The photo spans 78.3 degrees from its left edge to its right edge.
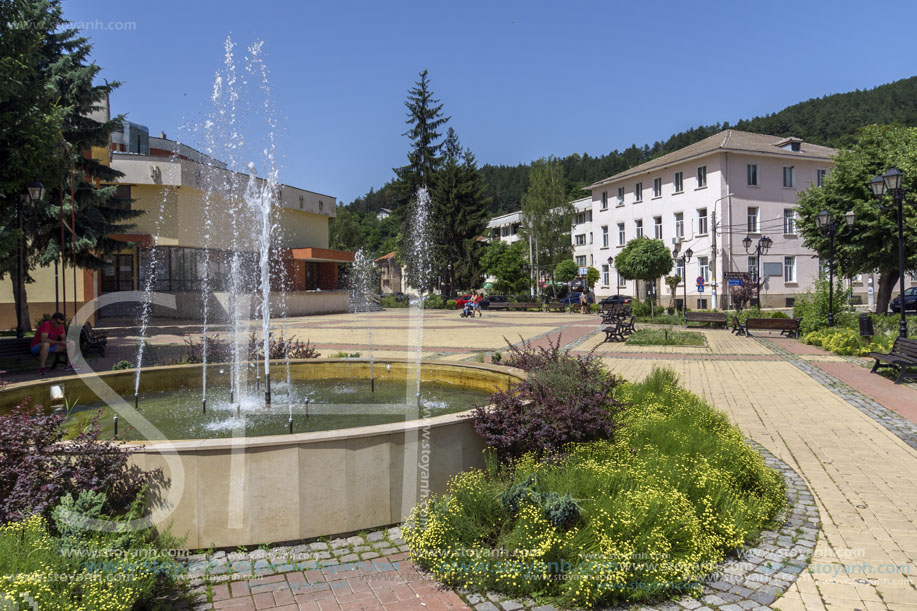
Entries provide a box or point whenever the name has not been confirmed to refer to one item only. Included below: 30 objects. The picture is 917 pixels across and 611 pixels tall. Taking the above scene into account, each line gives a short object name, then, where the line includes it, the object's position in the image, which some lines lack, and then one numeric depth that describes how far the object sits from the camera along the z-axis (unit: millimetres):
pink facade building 38250
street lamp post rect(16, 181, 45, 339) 13270
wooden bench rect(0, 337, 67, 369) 12695
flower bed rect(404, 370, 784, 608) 3439
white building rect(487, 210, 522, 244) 77000
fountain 3922
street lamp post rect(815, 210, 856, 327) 17639
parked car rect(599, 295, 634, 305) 39900
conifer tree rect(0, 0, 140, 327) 18891
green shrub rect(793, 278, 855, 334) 18094
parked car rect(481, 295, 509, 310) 44934
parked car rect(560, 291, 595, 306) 40438
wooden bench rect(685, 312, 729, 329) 22828
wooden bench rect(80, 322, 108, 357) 14703
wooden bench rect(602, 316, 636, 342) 18672
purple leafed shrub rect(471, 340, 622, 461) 4871
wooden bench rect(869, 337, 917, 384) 10328
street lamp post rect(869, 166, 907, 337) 12992
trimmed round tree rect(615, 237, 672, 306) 29625
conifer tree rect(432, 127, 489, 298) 49625
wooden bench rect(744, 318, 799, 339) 19531
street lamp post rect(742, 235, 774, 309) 27781
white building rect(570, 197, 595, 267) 65875
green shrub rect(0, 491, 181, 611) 2734
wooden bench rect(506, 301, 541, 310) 41781
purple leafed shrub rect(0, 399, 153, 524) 3580
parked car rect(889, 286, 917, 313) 30875
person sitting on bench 11875
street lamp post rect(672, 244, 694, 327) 31578
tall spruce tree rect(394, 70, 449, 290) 50688
